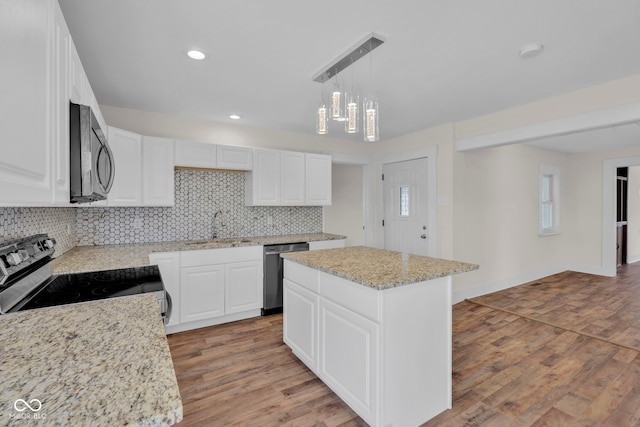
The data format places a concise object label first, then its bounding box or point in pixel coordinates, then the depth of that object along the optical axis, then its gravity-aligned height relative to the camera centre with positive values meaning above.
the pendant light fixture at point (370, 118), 2.07 +0.64
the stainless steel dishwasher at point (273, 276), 3.60 -0.78
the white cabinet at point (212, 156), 3.38 +0.65
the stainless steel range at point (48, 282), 1.33 -0.41
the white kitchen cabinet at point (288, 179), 3.84 +0.43
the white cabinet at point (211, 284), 3.08 -0.79
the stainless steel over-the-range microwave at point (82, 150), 1.28 +0.26
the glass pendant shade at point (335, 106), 2.13 +0.74
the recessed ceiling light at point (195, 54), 2.17 +1.14
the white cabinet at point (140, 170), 2.88 +0.42
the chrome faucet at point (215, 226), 3.85 -0.19
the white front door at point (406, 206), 4.36 +0.08
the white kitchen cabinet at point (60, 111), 1.08 +0.38
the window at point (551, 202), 5.78 +0.19
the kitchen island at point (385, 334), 1.68 -0.74
